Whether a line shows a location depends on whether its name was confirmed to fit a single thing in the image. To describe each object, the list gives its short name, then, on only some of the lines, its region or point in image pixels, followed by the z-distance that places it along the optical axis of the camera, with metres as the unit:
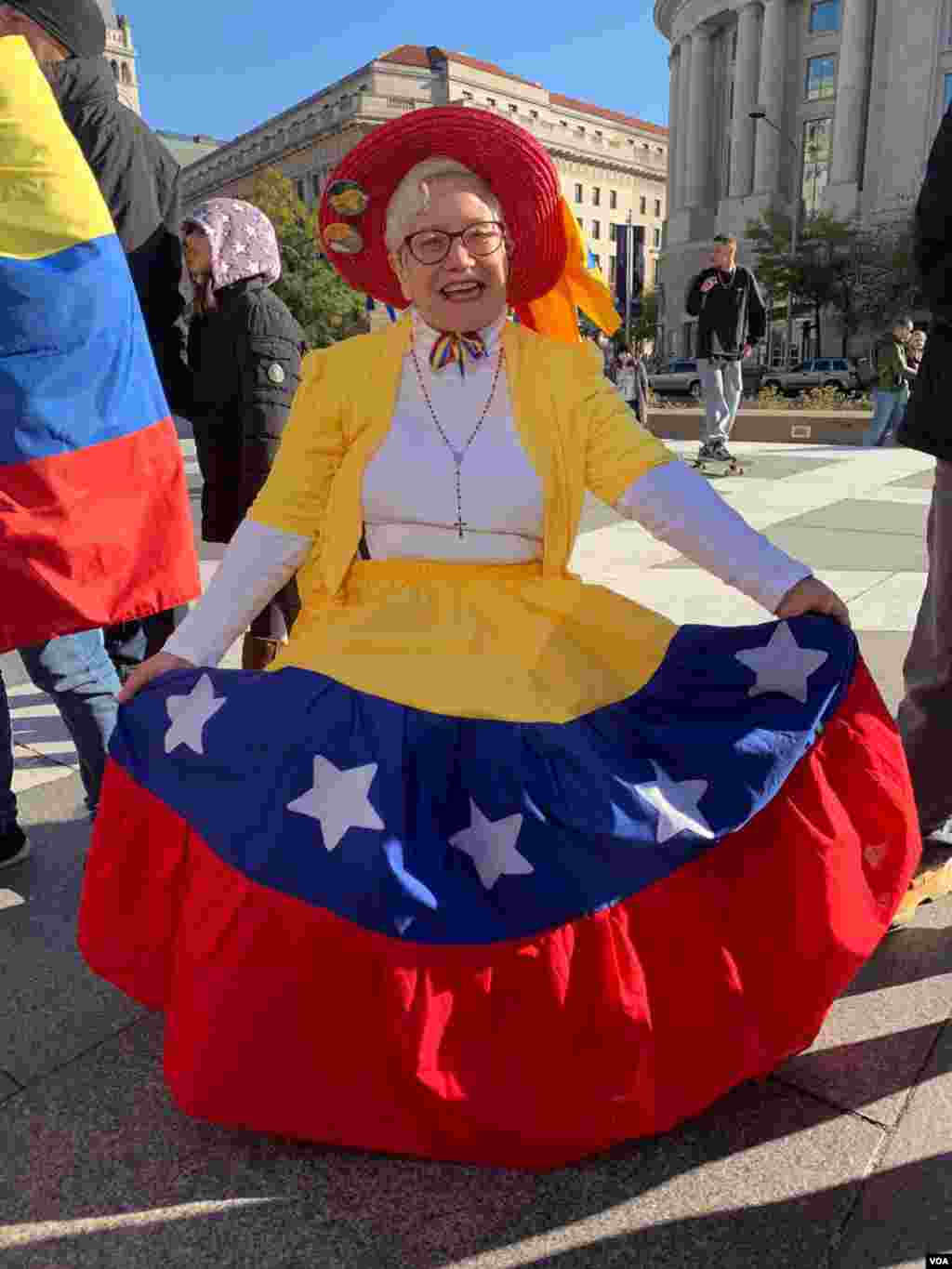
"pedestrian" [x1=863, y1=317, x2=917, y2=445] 12.00
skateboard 10.02
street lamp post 41.25
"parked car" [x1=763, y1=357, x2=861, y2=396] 34.28
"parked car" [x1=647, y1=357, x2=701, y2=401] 36.00
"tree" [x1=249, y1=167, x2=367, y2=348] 38.78
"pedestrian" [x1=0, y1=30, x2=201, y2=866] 2.24
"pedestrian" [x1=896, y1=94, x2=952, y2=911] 2.12
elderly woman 1.56
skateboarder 9.38
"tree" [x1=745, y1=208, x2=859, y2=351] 42.44
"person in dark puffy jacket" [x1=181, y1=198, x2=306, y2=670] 3.40
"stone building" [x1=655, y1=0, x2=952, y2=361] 46.50
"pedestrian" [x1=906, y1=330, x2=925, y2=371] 12.33
